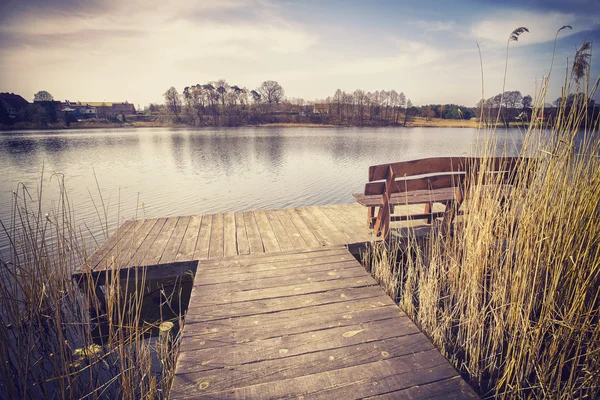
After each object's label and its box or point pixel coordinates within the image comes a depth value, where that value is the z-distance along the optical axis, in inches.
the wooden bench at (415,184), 123.3
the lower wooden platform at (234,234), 131.6
